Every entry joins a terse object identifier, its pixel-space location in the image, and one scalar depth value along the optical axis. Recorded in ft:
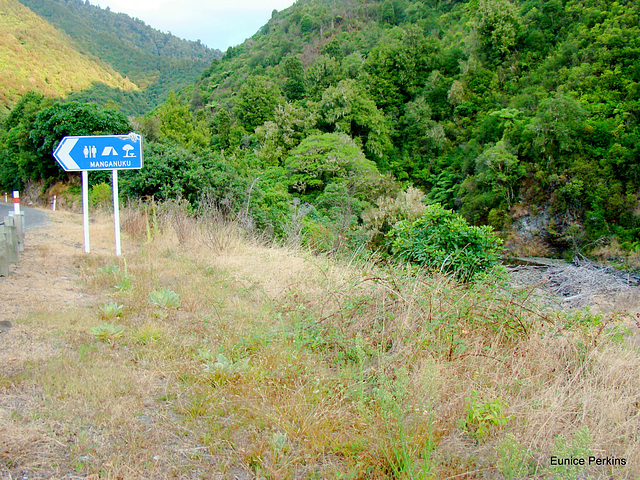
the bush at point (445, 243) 23.59
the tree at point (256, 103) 155.12
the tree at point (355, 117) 130.82
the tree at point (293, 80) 190.90
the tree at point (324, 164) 104.06
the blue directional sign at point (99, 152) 22.21
